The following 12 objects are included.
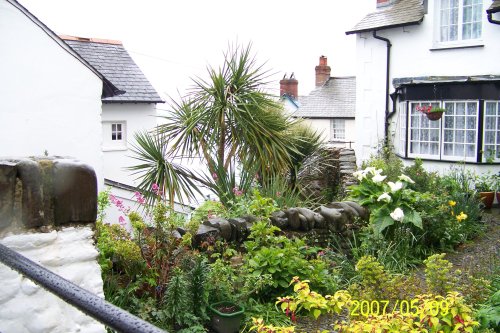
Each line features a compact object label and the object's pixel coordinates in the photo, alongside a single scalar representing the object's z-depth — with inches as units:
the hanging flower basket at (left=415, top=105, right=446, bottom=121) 533.6
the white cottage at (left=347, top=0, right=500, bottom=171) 536.7
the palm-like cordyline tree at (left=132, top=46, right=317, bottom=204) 364.2
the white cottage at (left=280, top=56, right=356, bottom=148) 1187.9
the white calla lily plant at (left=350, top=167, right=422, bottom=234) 277.0
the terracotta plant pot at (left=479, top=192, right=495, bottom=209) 450.1
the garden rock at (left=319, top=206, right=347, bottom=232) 281.7
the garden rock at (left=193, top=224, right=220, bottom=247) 220.7
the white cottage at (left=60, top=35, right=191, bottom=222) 757.9
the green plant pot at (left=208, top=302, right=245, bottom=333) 169.9
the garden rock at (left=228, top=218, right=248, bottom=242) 238.8
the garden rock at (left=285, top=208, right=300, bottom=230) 266.5
